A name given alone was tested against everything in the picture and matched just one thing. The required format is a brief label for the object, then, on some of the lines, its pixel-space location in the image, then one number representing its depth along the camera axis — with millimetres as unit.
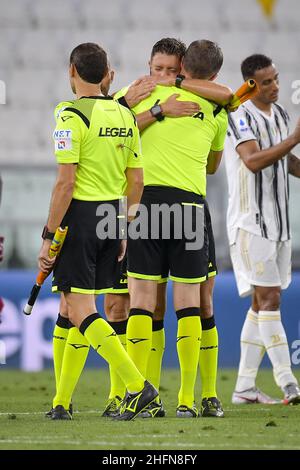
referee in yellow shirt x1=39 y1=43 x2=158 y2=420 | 9570
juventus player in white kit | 13031
